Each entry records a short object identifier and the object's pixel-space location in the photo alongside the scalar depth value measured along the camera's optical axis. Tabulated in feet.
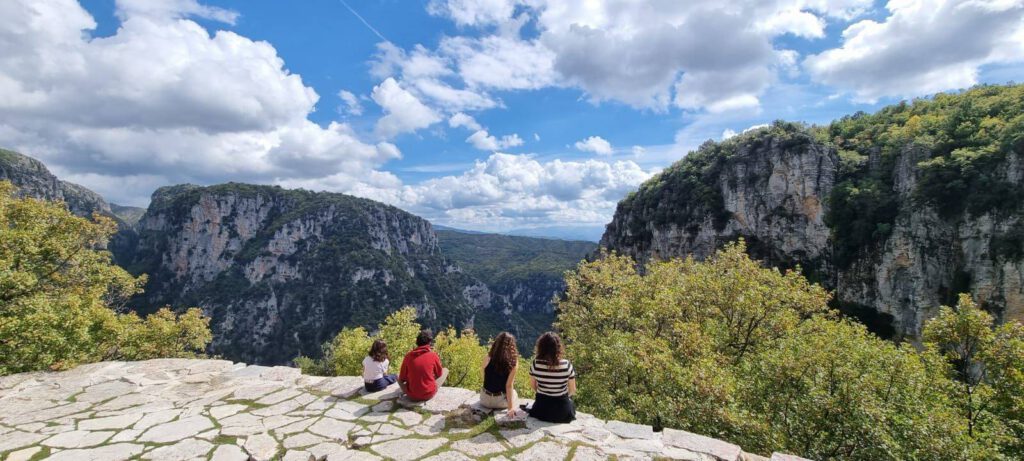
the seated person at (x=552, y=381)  24.30
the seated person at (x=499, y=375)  25.46
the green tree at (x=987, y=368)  31.12
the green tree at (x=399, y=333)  66.95
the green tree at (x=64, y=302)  40.65
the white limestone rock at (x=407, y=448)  20.94
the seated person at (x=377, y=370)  30.04
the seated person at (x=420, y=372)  27.55
